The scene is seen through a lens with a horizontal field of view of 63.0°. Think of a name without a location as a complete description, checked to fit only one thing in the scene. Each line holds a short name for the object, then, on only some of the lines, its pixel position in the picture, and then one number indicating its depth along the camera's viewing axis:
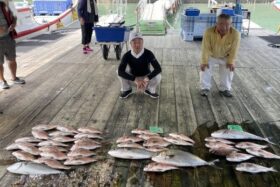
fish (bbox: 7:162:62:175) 1.98
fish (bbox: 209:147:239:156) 2.19
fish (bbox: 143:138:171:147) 2.29
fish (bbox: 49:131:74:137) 2.47
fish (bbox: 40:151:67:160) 2.13
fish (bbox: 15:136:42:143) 2.36
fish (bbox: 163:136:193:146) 2.34
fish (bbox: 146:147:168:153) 2.22
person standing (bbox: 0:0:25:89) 3.48
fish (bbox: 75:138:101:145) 2.33
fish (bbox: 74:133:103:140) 2.44
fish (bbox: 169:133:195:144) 2.38
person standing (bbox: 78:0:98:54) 5.38
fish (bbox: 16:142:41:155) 2.20
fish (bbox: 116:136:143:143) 2.34
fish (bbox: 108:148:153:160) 2.14
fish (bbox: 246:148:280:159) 2.16
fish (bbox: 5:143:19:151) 2.27
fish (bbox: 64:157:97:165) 2.07
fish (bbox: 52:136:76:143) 2.38
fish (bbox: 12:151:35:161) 2.13
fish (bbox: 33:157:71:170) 2.03
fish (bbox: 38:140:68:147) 2.32
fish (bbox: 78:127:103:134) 2.49
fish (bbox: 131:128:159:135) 2.47
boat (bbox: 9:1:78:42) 7.62
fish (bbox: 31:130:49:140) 2.42
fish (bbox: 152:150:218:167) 2.05
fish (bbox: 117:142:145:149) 2.26
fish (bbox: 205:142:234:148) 2.28
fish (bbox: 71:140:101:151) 2.27
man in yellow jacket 3.25
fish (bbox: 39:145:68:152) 2.21
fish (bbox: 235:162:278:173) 2.00
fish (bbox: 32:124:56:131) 2.56
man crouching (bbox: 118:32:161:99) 3.14
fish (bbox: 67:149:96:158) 2.15
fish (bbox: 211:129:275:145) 2.42
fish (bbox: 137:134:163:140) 2.40
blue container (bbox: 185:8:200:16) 6.96
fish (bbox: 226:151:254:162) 2.12
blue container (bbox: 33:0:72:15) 11.82
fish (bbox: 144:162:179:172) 1.99
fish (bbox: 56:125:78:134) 2.51
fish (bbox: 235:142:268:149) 2.28
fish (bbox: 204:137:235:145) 2.36
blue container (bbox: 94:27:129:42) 4.69
